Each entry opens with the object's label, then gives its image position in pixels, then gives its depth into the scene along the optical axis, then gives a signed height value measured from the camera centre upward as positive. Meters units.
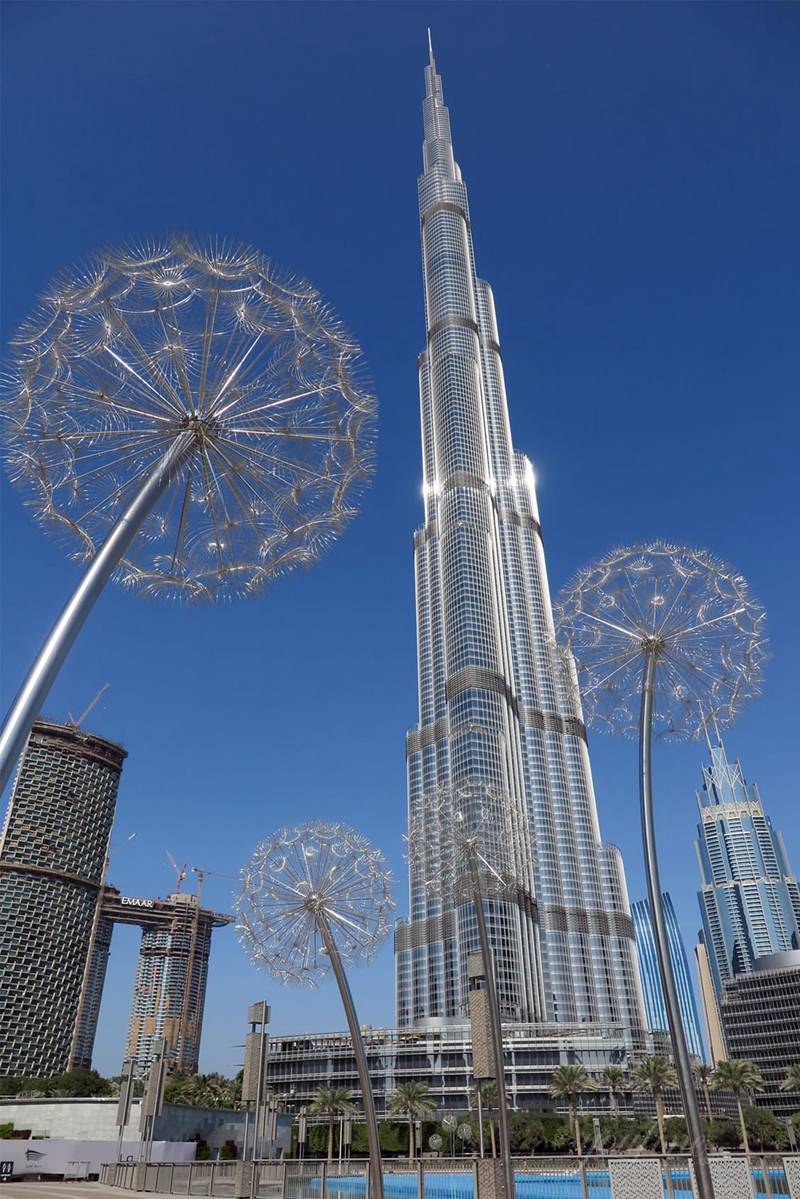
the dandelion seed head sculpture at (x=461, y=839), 26.75 +7.93
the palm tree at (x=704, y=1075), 93.00 +3.77
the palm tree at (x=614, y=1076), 94.88 +3.73
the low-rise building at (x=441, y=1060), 145.50 +8.78
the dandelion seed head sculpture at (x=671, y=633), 21.64 +10.96
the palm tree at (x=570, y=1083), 87.50 +2.82
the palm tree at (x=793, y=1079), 82.06 +2.65
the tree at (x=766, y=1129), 89.68 -1.86
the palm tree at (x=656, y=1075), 82.88 +3.31
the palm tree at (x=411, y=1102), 84.88 +1.29
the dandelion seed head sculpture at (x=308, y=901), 27.47 +6.29
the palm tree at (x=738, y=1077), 81.31 +2.83
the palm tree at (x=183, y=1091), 94.56 +3.04
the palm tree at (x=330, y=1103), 87.62 +1.42
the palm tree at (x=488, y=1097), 86.38 +1.73
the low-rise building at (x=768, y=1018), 168.25 +16.88
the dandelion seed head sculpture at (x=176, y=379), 15.03 +11.88
